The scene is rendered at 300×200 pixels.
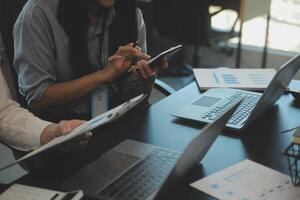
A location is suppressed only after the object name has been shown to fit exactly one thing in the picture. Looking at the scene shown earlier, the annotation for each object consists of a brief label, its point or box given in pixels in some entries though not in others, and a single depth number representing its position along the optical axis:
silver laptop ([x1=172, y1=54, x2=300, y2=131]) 1.29
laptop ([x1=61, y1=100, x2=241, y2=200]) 0.88
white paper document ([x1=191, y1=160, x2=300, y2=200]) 0.97
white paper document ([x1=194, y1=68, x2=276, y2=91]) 1.68
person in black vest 1.53
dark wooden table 1.07
